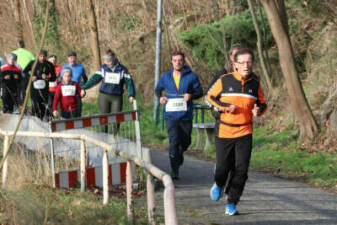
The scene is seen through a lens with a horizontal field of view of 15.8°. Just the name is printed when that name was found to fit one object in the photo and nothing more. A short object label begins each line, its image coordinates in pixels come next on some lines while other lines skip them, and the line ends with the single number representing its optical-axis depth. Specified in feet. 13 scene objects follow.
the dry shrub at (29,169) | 54.62
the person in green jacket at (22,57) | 112.56
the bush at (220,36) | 125.26
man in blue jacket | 61.60
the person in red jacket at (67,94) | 77.28
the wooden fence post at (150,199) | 31.72
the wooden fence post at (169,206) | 24.96
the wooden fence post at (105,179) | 43.43
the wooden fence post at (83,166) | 50.16
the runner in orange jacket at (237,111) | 43.83
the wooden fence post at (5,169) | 54.58
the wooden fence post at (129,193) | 37.39
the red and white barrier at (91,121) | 52.53
